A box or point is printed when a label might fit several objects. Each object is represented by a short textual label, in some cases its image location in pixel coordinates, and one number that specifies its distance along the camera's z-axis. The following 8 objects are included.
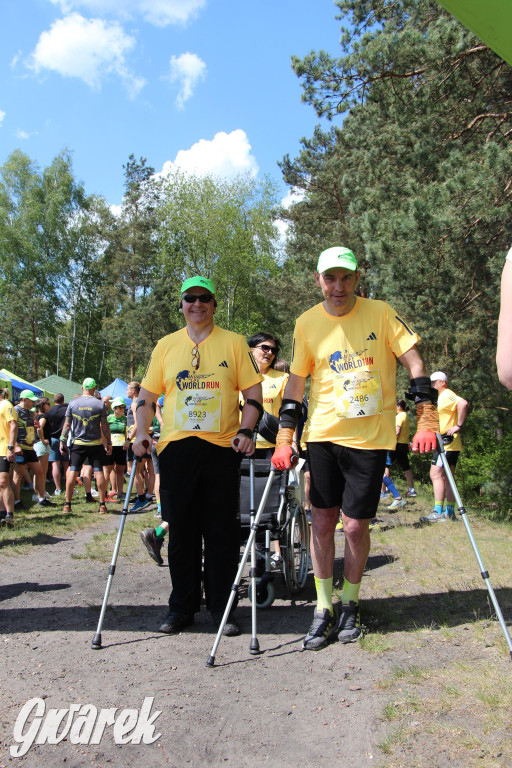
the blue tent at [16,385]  17.95
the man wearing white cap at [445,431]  8.69
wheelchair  4.68
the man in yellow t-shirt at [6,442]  8.07
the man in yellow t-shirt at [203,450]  4.07
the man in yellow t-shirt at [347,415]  3.75
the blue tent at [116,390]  24.94
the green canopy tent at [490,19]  2.18
